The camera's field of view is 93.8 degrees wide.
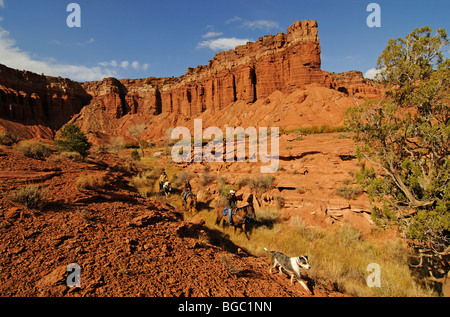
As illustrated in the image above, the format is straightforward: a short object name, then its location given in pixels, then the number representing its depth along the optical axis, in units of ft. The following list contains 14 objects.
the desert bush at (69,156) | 35.86
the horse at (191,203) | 39.20
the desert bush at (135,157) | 88.43
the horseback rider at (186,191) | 40.29
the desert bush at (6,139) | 38.86
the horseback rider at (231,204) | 31.27
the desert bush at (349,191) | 33.73
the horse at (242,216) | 30.32
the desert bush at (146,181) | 45.47
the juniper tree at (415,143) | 16.11
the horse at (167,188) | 46.94
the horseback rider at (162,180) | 48.32
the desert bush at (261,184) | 42.74
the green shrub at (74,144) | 50.88
